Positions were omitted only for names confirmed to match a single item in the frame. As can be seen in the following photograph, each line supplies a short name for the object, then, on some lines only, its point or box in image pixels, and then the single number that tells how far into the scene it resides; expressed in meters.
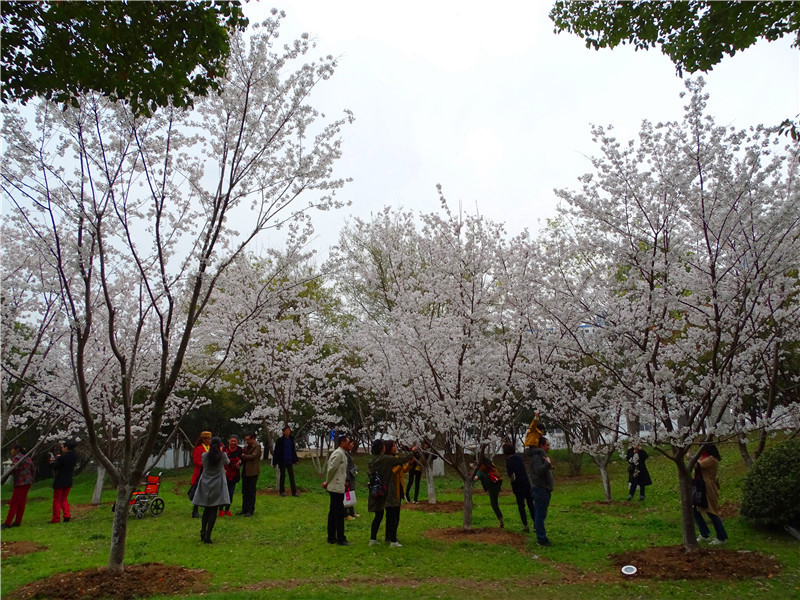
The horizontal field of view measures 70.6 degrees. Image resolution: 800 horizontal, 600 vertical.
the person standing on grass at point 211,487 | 7.50
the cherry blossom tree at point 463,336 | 8.45
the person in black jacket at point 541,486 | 7.50
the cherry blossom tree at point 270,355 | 14.01
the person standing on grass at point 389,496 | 7.31
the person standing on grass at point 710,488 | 7.15
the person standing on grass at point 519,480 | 8.64
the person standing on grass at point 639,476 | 11.79
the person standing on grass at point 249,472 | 9.62
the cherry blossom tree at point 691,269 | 6.14
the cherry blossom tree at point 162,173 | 5.46
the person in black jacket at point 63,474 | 9.88
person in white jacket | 7.36
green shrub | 7.18
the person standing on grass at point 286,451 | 11.62
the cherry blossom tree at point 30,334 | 7.70
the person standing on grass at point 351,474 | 8.29
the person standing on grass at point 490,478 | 8.60
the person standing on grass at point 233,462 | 9.82
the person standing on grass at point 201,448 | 9.08
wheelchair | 10.10
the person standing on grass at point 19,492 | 9.27
